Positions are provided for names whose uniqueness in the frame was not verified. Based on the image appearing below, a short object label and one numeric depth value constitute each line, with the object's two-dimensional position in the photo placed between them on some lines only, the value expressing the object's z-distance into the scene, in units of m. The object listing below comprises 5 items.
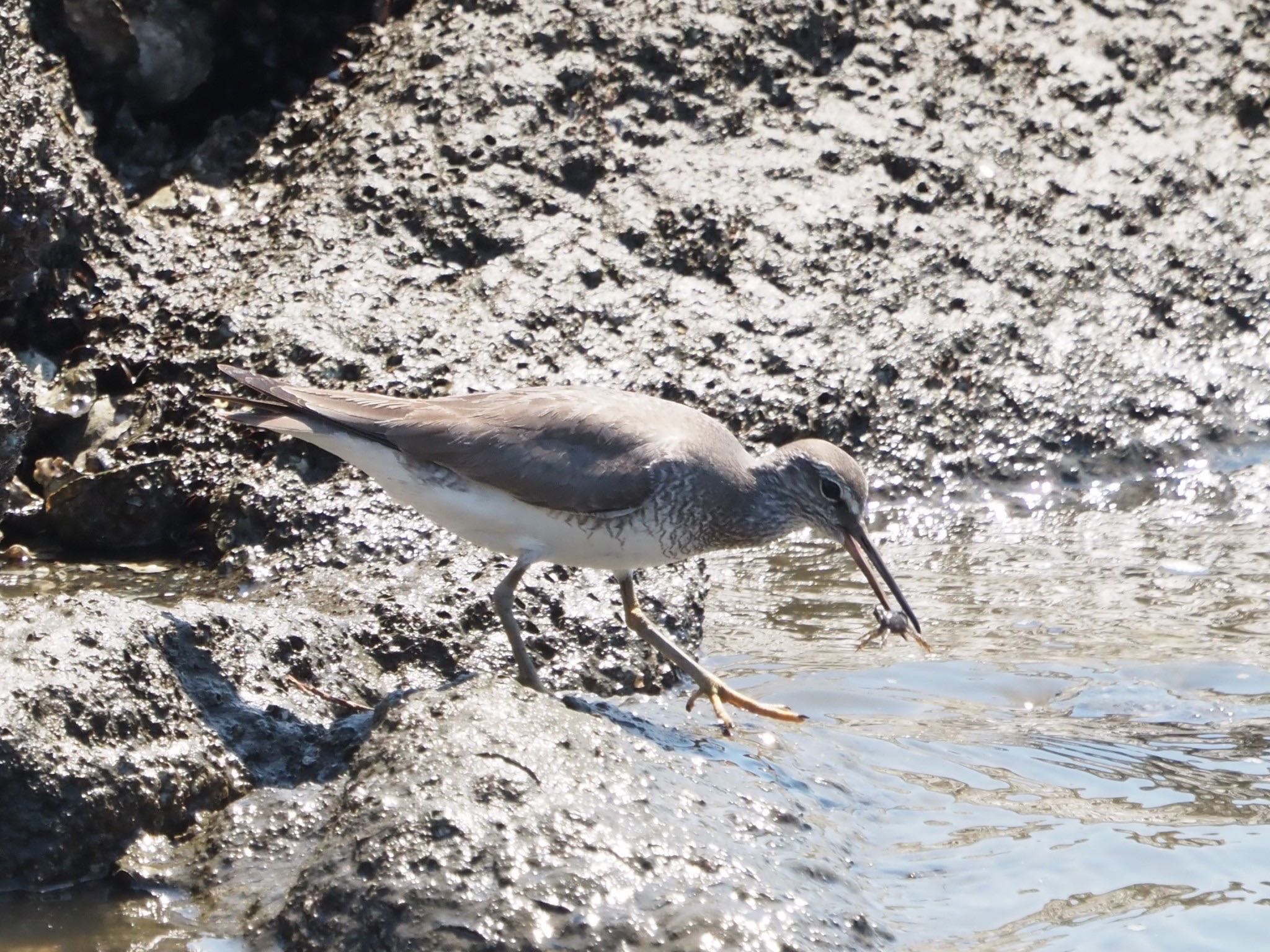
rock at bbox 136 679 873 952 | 7.37
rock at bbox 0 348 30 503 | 12.72
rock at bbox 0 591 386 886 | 8.30
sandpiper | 10.63
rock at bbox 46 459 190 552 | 13.59
